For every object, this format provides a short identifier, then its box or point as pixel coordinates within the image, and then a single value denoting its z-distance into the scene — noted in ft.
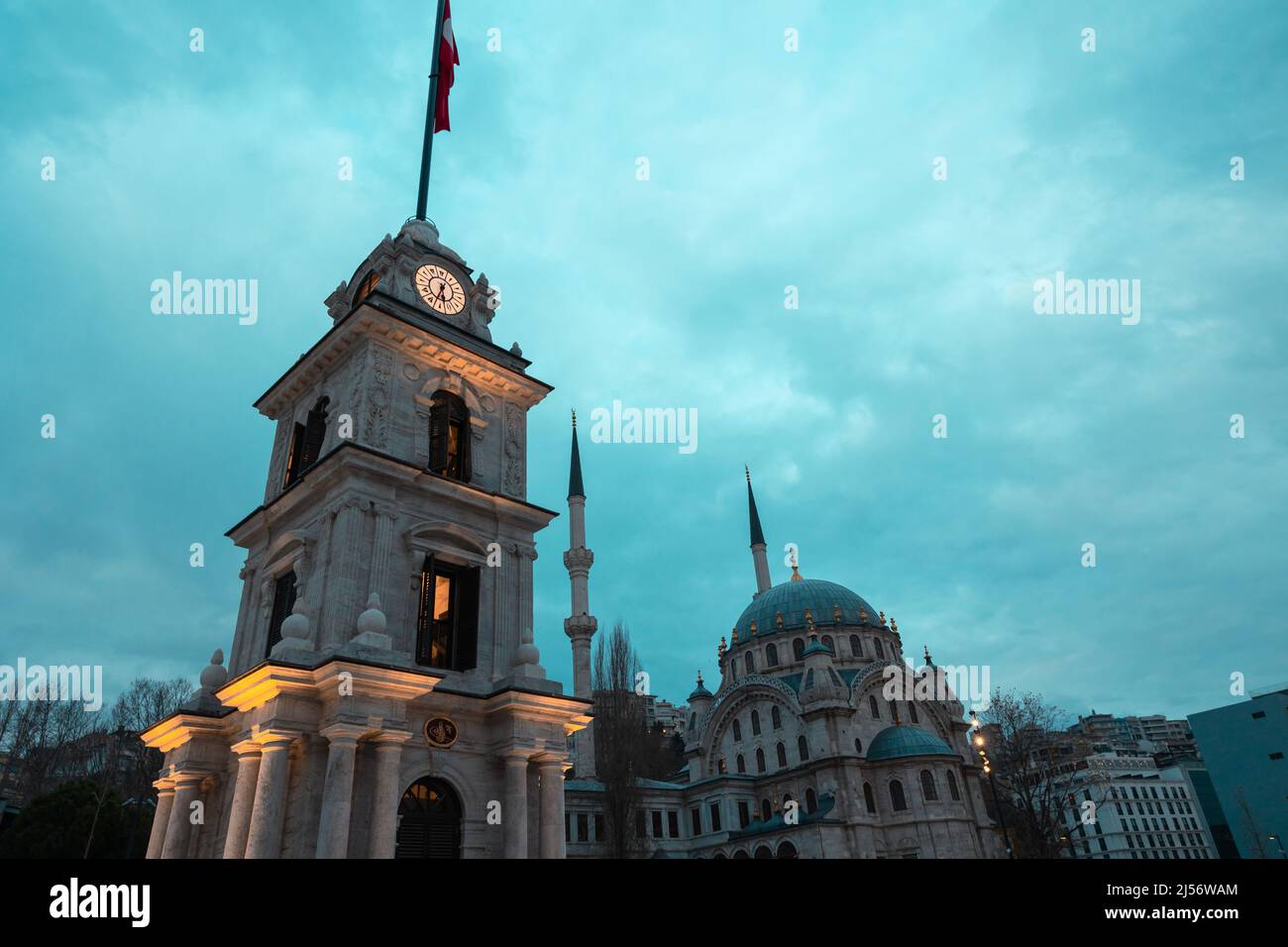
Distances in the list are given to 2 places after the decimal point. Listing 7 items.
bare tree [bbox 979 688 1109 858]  128.88
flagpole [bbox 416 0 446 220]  79.25
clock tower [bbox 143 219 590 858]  46.03
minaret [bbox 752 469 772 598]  270.05
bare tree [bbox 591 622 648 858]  158.71
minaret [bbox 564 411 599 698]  194.80
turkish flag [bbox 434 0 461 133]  82.53
